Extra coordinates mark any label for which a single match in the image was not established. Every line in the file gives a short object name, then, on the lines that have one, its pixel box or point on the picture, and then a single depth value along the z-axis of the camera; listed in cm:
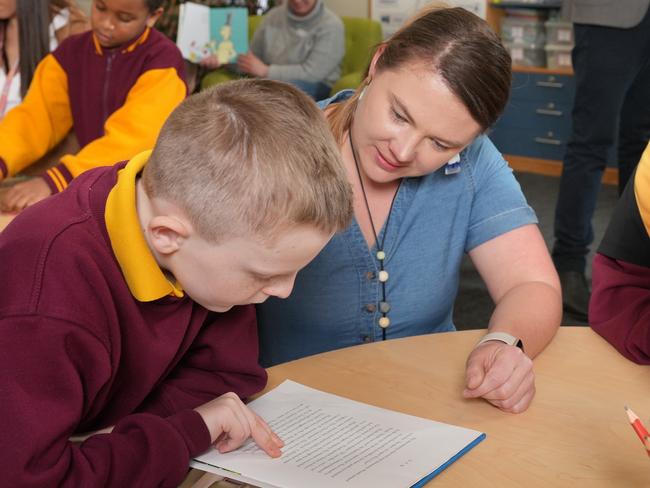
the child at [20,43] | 254
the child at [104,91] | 221
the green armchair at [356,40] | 489
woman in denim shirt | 130
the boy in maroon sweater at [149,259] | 83
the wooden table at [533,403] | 99
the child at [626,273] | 128
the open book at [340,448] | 95
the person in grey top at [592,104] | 294
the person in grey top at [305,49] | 469
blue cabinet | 495
